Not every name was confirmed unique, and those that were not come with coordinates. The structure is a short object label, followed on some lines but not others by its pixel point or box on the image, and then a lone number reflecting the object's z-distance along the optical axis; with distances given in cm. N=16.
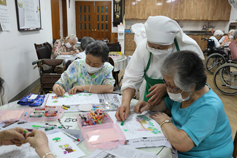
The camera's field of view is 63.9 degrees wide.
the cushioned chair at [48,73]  301
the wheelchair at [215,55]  564
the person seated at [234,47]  401
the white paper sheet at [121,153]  88
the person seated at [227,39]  643
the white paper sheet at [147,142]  97
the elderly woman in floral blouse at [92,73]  176
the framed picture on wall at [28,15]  341
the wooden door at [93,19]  865
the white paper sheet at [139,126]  107
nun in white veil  130
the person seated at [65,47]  437
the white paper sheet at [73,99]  147
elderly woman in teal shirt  99
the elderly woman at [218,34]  709
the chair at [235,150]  121
